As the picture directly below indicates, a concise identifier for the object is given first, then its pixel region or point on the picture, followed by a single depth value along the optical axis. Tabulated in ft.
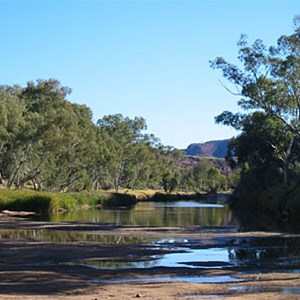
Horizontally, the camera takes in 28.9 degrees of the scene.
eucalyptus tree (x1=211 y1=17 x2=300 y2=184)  145.79
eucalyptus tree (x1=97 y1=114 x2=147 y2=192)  428.15
